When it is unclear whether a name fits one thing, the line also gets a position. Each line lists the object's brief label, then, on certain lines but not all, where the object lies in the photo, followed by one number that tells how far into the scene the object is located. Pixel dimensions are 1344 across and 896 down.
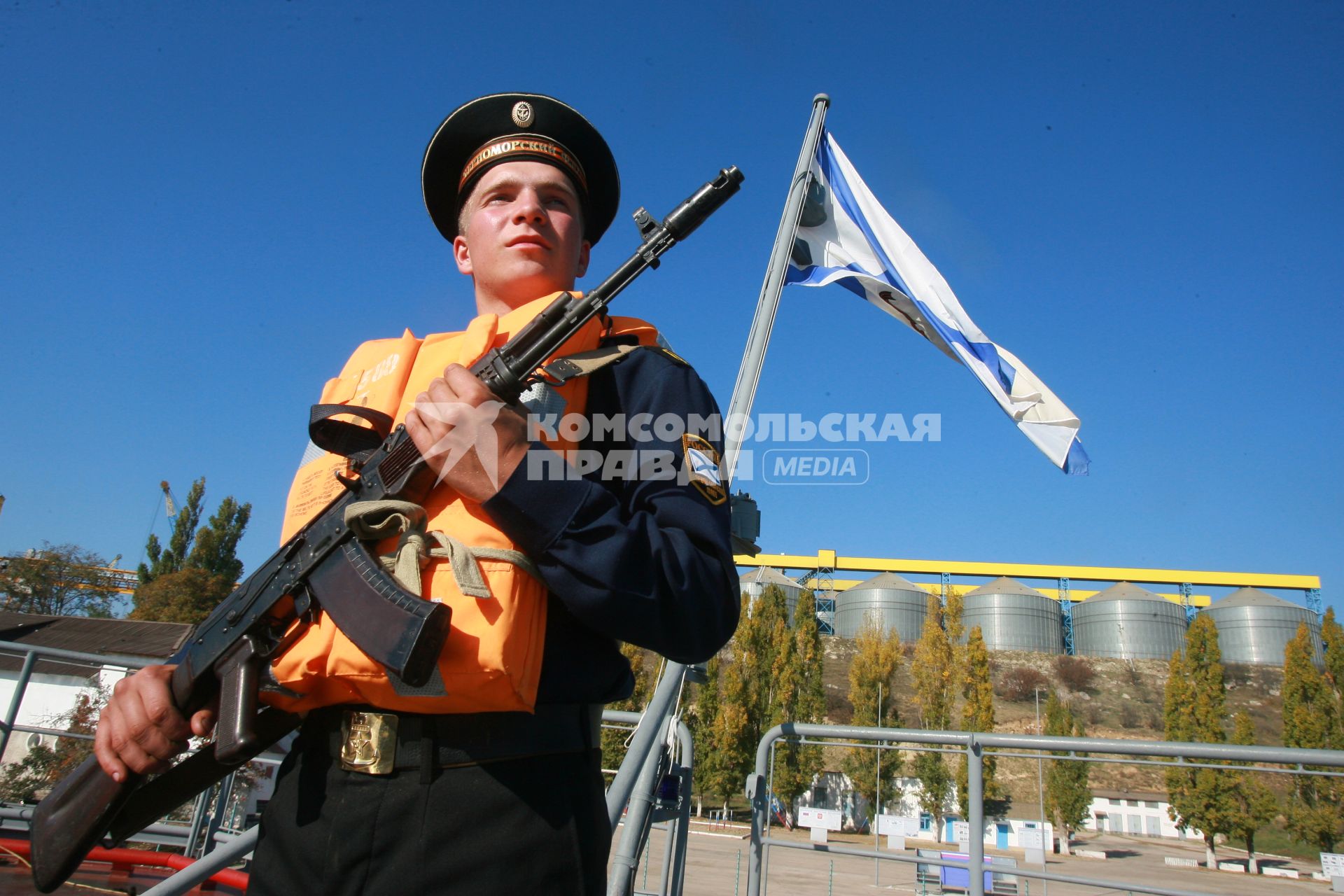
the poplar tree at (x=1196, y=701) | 25.98
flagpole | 3.74
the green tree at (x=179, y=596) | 40.72
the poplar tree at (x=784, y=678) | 38.25
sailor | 1.25
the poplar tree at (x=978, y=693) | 38.77
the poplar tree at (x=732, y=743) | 33.34
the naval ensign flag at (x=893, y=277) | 5.24
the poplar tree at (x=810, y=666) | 38.13
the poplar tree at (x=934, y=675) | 39.31
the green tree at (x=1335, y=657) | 37.22
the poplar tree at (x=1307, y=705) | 30.88
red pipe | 4.71
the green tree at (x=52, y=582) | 48.50
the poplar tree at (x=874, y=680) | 41.97
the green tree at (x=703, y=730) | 33.81
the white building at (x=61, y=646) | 23.14
